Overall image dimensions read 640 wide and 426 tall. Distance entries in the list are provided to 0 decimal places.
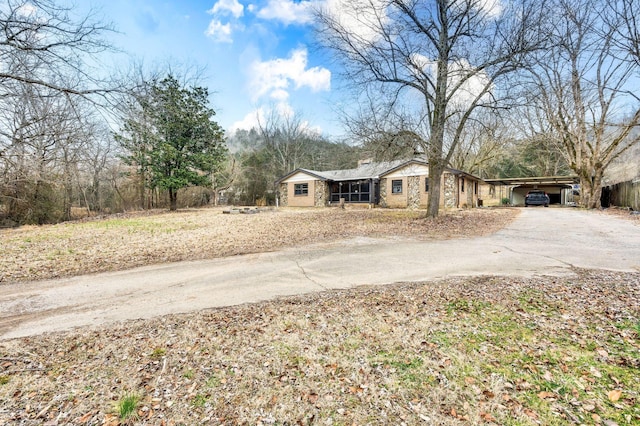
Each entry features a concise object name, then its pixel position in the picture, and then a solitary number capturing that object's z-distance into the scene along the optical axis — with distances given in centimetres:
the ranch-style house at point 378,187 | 2177
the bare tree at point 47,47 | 525
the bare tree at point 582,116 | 1566
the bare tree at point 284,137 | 3794
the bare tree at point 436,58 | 1077
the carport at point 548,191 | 3190
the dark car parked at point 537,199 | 2522
